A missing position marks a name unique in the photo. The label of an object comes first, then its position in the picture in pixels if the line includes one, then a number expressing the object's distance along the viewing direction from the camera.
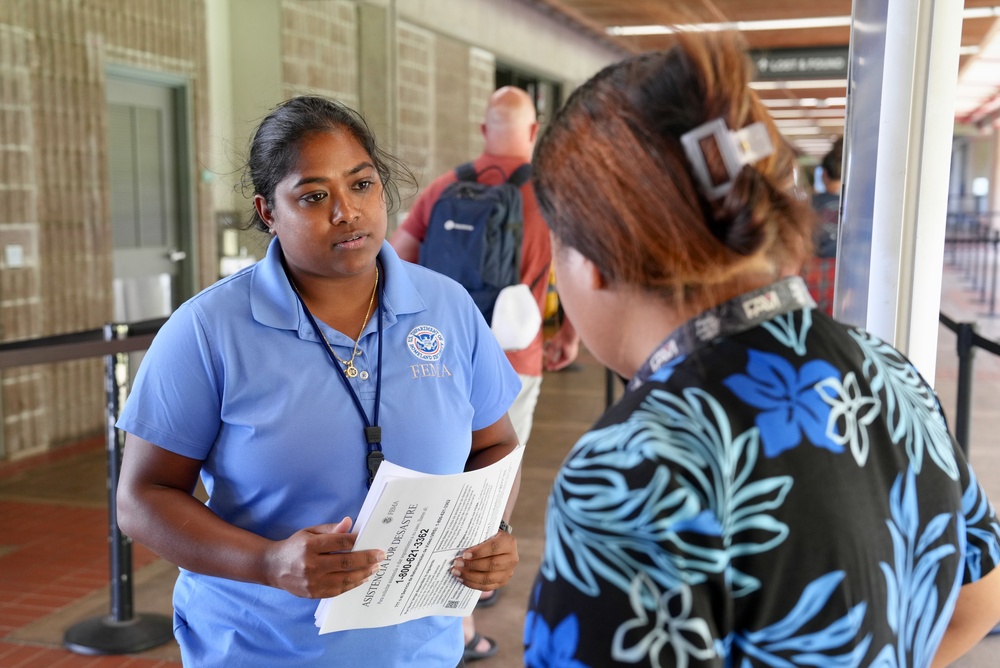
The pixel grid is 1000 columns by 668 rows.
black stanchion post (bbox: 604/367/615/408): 6.09
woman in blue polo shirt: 1.51
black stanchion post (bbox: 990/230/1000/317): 13.34
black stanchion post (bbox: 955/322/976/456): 3.83
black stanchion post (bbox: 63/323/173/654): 3.42
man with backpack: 3.64
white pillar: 2.33
